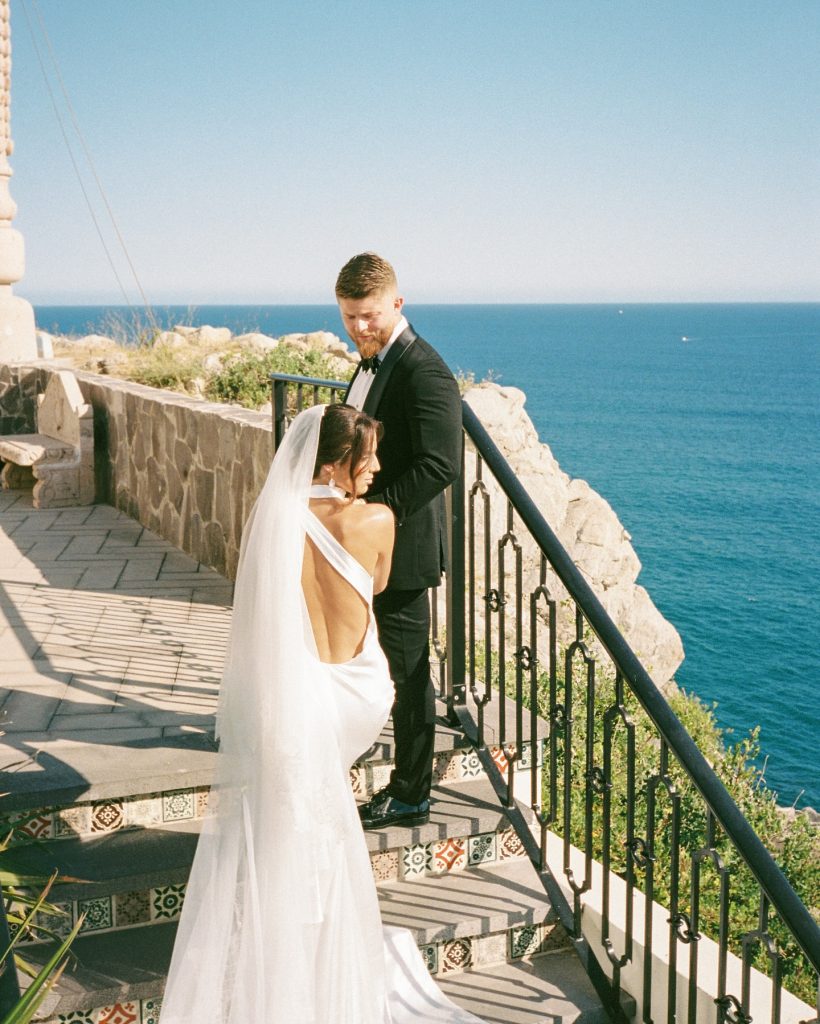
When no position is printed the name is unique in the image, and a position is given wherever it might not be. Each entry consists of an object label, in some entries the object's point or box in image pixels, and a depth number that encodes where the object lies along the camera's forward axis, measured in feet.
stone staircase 10.34
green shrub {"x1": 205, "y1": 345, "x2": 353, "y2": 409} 36.76
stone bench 27.07
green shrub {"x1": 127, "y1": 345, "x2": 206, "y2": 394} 37.09
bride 9.09
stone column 33.73
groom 10.94
